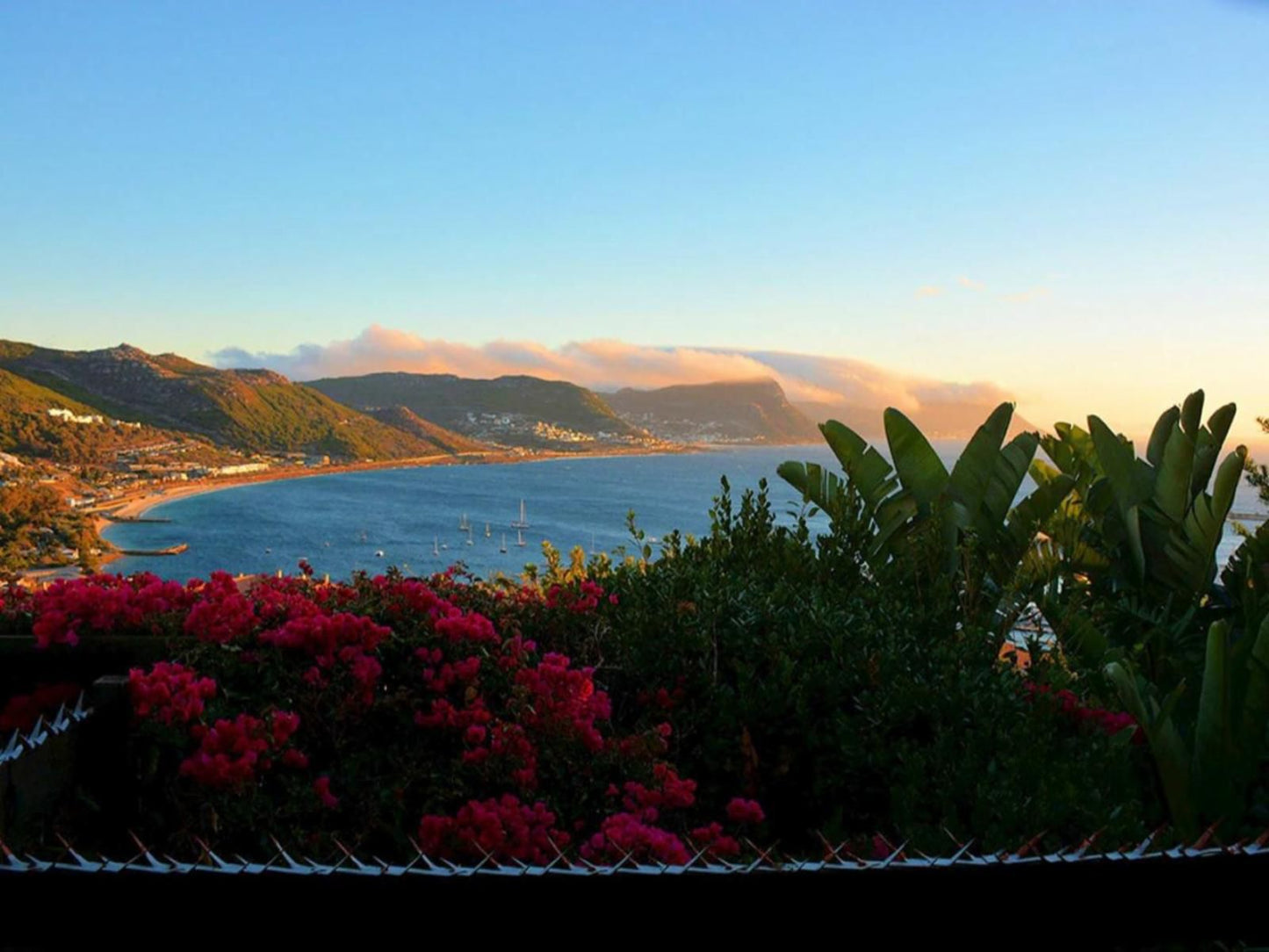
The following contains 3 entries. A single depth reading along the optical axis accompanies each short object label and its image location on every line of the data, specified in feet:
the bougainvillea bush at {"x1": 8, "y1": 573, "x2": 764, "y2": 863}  9.08
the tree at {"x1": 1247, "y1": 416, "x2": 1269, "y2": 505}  22.89
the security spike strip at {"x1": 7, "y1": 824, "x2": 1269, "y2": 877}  3.97
